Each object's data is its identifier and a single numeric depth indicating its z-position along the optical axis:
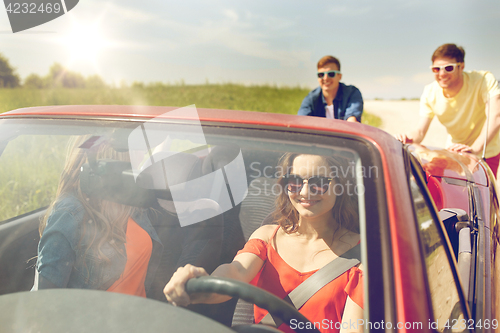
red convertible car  0.88
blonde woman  1.31
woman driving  1.20
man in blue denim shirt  3.66
